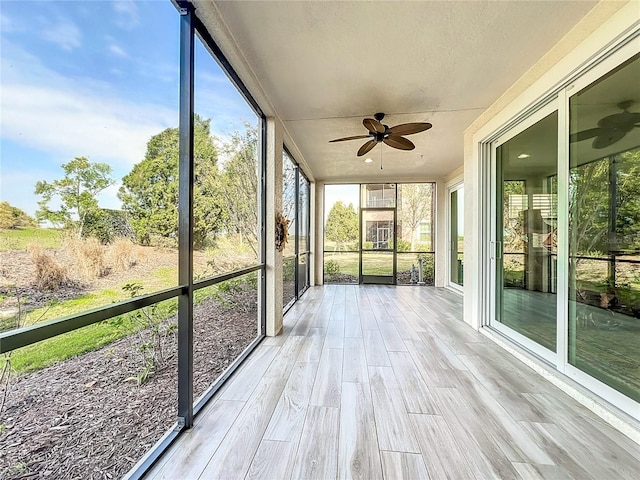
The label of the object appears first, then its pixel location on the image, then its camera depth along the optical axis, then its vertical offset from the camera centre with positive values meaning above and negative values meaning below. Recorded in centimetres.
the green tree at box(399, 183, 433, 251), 743 +96
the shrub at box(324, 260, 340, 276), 751 -71
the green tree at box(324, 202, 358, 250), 748 +37
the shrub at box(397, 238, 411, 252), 743 -13
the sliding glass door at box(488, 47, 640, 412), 189 +8
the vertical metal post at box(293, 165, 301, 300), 539 +18
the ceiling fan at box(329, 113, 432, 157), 324 +134
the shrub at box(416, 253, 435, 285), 736 -66
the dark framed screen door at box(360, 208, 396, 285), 742 -11
